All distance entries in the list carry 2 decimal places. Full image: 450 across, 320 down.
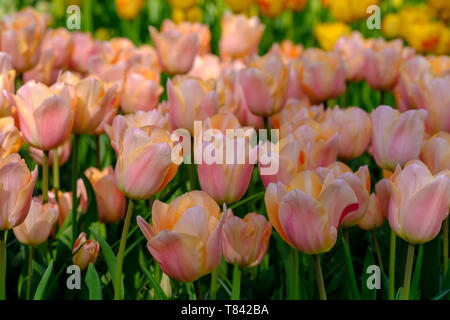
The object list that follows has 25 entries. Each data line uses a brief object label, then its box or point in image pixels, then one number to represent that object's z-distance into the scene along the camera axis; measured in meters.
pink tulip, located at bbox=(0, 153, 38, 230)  0.97
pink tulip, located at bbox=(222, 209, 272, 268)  1.05
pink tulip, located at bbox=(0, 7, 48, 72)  1.37
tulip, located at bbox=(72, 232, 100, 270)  1.09
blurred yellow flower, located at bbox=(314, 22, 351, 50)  2.15
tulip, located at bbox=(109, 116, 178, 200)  1.00
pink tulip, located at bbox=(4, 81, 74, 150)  1.09
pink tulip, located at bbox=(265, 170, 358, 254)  0.96
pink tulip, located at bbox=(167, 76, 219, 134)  1.16
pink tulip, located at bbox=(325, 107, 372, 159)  1.18
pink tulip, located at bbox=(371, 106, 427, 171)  1.07
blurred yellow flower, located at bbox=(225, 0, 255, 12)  2.17
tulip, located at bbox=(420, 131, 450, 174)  1.07
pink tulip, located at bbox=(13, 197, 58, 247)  1.10
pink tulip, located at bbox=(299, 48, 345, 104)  1.39
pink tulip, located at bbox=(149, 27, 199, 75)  1.44
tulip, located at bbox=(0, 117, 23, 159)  1.07
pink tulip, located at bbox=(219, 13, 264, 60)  1.83
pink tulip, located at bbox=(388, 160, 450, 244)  0.97
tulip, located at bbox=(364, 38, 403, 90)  1.48
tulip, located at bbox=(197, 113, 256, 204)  1.03
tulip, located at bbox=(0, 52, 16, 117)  1.16
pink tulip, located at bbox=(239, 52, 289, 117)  1.24
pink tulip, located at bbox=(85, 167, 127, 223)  1.17
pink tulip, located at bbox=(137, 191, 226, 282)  0.94
